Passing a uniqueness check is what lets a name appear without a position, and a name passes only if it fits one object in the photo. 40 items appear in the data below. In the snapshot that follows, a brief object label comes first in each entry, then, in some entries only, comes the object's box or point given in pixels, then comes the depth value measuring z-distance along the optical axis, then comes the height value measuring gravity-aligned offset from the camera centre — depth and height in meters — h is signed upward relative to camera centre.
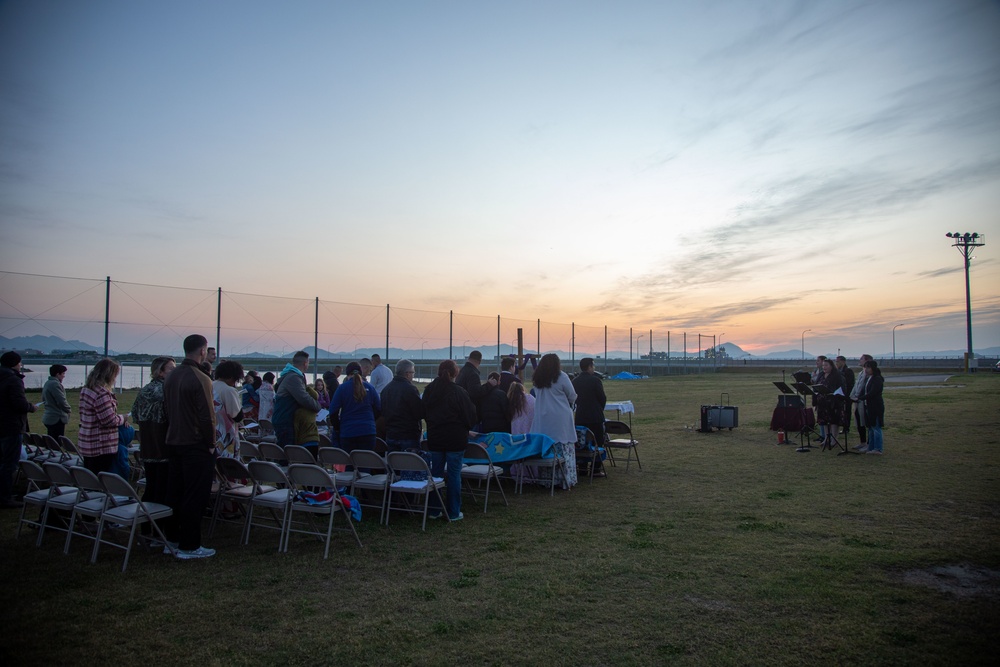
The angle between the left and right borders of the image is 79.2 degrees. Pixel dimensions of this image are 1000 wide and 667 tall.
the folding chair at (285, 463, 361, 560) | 4.96 -1.00
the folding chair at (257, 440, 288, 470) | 6.43 -0.97
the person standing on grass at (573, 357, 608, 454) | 8.34 -0.48
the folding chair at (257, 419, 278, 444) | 8.75 -0.98
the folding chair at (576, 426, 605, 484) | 8.14 -1.13
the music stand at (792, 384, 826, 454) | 10.76 -1.12
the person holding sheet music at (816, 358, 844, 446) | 10.55 -0.69
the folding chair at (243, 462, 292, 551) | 5.10 -1.19
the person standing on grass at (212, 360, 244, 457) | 5.93 -0.46
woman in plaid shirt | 5.51 -0.54
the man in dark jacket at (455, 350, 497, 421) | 7.93 -0.25
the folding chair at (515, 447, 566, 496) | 7.28 -1.22
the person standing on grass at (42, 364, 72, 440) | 7.23 -0.55
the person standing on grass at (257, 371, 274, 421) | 9.09 -0.59
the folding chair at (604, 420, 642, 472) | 8.69 -1.02
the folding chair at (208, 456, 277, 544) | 5.42 -1.19
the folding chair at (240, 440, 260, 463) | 6.86 -1.02
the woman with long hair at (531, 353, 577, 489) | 7.54 -0.57
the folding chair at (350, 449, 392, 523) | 5.81 -1.12
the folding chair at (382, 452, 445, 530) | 5.70 -1.01
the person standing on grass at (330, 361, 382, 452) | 6.72 -0.57
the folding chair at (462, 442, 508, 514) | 6.50 -1.20
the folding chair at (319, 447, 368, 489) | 6.04 -1.00
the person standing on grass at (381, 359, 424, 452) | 6.48 -0.52
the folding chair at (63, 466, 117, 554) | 4.79 -1.22
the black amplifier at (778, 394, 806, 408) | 11.69 -0.69
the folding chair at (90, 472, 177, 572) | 4.62 -1.22
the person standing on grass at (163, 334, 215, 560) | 4.81 -0.64
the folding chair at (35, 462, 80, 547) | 5.11 -1.22
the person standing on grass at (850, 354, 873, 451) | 10.23 -0.65
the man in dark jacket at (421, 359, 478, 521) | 6.07 -0.64
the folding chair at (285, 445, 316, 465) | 6.11 -0.96
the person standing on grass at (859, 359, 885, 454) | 9.88 -0.64
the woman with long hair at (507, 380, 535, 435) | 7.76 -0.59
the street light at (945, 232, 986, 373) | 42.13 +8.65
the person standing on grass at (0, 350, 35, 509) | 6.45 -0.67
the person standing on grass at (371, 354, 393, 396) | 9.51 -0.24
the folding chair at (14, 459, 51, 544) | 5.34 -1.12
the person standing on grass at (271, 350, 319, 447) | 6.90 -0.44
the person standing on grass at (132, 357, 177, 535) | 5.16 -0.69
